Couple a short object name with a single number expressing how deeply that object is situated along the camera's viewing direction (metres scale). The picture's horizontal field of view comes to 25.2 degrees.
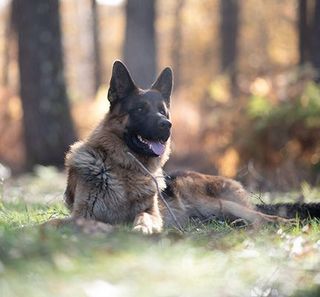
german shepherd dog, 7.70
